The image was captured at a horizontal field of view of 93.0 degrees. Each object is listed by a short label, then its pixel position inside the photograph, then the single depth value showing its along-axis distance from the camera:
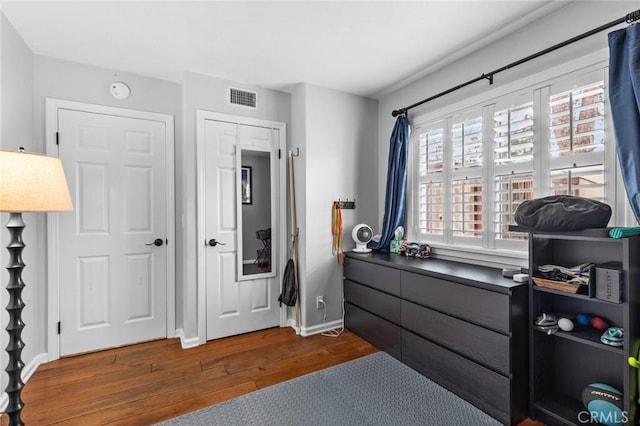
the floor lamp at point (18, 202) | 1.41
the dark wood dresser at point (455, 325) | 1.77
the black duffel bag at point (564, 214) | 1.57
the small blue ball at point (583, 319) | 1.72
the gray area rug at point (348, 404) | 1.81
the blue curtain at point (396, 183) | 3.06
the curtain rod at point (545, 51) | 1.58
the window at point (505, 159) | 1.86
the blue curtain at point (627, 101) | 1.55
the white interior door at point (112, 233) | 2.63
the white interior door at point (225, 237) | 2.94
